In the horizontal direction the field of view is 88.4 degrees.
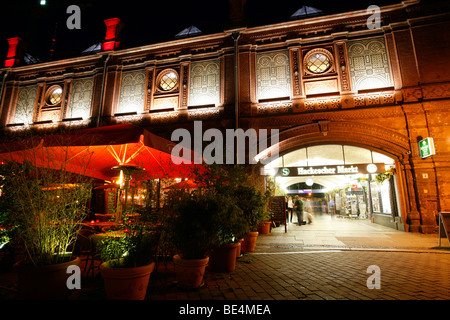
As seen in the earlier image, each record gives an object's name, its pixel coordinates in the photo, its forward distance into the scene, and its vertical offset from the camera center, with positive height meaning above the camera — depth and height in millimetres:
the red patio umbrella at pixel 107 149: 4191 +1176
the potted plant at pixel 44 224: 2836 -288
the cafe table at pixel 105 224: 5625 -504
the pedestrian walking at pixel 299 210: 13598 -415
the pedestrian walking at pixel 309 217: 14445 -863
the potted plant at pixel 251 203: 5556 -2
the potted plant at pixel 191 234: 3516 -473
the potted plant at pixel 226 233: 3783 -578
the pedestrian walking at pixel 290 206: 15267 -205
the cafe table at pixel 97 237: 4079 -595
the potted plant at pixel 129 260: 2865 -757
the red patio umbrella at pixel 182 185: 3918 +300
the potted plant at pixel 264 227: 9789 -1036
